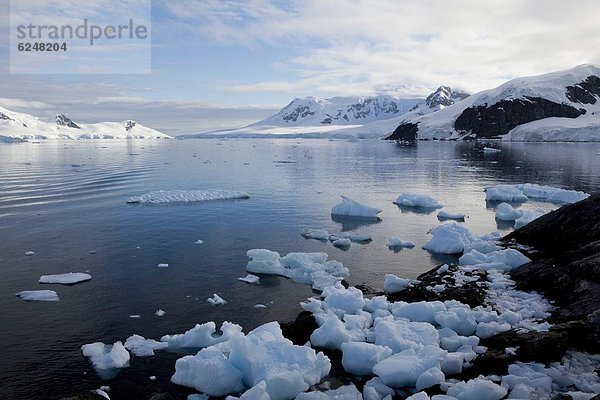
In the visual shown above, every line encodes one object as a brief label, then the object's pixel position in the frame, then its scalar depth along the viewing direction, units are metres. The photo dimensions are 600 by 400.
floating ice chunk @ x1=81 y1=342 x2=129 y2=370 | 10.49
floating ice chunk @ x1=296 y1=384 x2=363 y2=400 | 8.91
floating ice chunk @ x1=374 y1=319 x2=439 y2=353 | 10.69
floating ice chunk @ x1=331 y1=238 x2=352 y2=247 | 20.73
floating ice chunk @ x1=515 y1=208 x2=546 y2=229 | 23.56
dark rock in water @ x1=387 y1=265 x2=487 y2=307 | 13.48
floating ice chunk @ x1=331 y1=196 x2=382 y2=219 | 26.67
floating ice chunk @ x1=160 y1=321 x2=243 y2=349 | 11.33
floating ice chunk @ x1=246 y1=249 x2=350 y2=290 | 16.11
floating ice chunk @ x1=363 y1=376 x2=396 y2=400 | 9.07
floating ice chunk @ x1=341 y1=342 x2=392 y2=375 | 10.12
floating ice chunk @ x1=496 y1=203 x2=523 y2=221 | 26.08
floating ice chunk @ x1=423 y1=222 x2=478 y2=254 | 19.59
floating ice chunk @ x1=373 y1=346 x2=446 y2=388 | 9.48
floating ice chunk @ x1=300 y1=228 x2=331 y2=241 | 21.84
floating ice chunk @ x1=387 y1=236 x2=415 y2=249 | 20.50
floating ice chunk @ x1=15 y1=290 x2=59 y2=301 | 14.03
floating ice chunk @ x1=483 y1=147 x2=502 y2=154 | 91.84
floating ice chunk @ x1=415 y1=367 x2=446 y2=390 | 9.21
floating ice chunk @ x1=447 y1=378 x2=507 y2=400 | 8.40
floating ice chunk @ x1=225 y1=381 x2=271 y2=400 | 8.63
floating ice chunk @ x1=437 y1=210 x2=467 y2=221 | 26.65
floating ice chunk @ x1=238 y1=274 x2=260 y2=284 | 15.89
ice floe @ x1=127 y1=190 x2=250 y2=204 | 30.84
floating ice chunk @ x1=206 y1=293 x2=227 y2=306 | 13.94
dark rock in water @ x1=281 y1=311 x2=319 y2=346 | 11.76
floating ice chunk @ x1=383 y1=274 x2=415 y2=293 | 14.80
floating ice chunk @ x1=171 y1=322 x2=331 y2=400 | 9.18
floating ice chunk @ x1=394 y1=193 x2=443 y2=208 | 29.92
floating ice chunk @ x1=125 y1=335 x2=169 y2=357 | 11.02
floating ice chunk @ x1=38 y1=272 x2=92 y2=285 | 15.35
